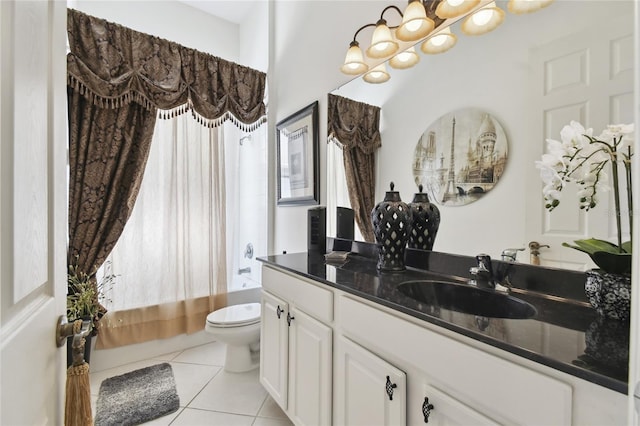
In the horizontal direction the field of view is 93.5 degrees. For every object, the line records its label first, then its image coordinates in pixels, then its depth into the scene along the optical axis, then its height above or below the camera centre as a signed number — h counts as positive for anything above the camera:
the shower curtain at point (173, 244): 2.35 -0.28
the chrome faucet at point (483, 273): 1.12 -0.23
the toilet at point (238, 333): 2.07 -0.85
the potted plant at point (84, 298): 1.97 -0.59
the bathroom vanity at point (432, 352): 0.61 -0.38
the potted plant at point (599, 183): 0.77 +0.09
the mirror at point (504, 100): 0.97 +0.47
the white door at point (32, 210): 0.43 +0.00
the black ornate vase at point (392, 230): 1.39 -0.09
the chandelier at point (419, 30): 1.21 +0.84
